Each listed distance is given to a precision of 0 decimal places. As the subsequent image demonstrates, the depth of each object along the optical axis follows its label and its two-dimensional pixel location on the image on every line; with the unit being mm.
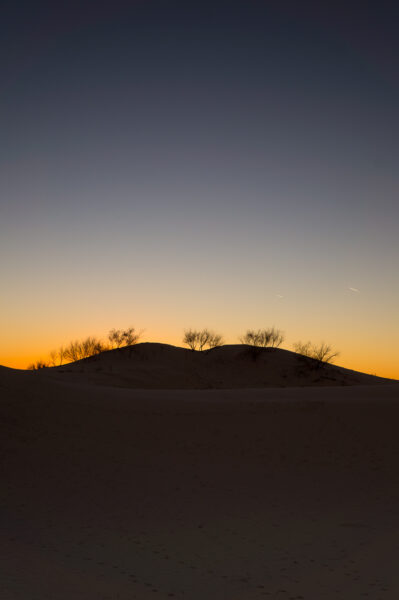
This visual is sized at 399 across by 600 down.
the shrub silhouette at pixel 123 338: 56500
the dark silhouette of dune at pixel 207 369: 43625
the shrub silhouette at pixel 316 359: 50281
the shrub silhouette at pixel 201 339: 57594
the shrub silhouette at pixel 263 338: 56469
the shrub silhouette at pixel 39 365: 55494
